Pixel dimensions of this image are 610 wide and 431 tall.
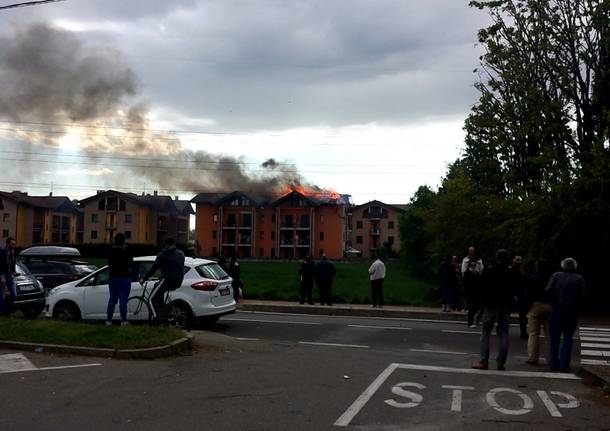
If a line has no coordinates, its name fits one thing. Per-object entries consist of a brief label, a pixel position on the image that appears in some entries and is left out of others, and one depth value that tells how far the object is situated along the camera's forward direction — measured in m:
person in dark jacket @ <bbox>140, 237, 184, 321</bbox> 12.30
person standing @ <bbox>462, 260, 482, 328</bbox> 16.59
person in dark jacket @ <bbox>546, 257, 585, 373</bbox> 10.40
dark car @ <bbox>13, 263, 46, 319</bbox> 16.19
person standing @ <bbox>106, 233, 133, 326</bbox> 12.54
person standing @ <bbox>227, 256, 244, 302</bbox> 21.38
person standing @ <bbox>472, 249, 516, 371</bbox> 10.19
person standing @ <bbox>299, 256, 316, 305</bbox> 22.25
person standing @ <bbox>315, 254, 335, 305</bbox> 21.86
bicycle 13.86
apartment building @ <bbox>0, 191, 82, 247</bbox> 68.38
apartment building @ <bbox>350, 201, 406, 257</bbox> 113.12
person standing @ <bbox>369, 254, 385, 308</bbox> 21.17
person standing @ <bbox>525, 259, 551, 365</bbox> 11.01
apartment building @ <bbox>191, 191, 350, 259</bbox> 75.81
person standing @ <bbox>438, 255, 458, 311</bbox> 20.09
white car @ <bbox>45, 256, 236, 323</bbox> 14.17
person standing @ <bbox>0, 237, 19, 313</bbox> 13.85
